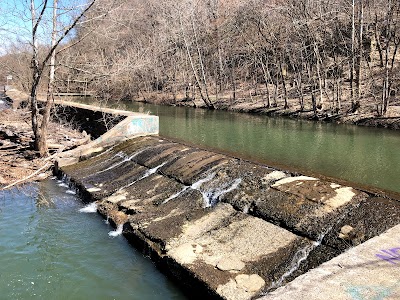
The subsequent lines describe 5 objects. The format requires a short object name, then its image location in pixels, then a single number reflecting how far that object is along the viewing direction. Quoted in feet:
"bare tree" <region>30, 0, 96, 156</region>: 34.08
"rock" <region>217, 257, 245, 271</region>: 16.93
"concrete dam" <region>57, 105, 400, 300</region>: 16.57
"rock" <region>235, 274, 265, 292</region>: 15.56
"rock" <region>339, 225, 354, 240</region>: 17.22
